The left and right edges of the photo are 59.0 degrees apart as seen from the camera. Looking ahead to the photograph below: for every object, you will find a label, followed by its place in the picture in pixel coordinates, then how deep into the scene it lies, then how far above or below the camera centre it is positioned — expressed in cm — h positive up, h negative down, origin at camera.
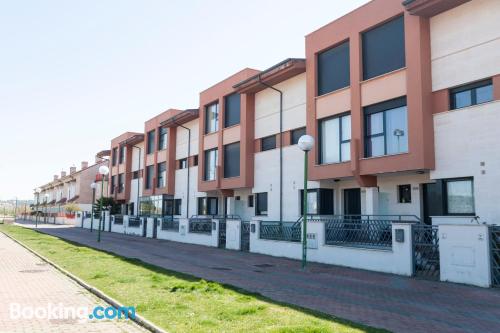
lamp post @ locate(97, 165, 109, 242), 2309 +212
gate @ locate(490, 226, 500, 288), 1103 -108
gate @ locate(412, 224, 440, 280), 1266 -108
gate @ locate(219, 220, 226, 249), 2299 -121
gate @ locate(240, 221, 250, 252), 2123 -120
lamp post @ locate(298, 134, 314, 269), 1437 +218
